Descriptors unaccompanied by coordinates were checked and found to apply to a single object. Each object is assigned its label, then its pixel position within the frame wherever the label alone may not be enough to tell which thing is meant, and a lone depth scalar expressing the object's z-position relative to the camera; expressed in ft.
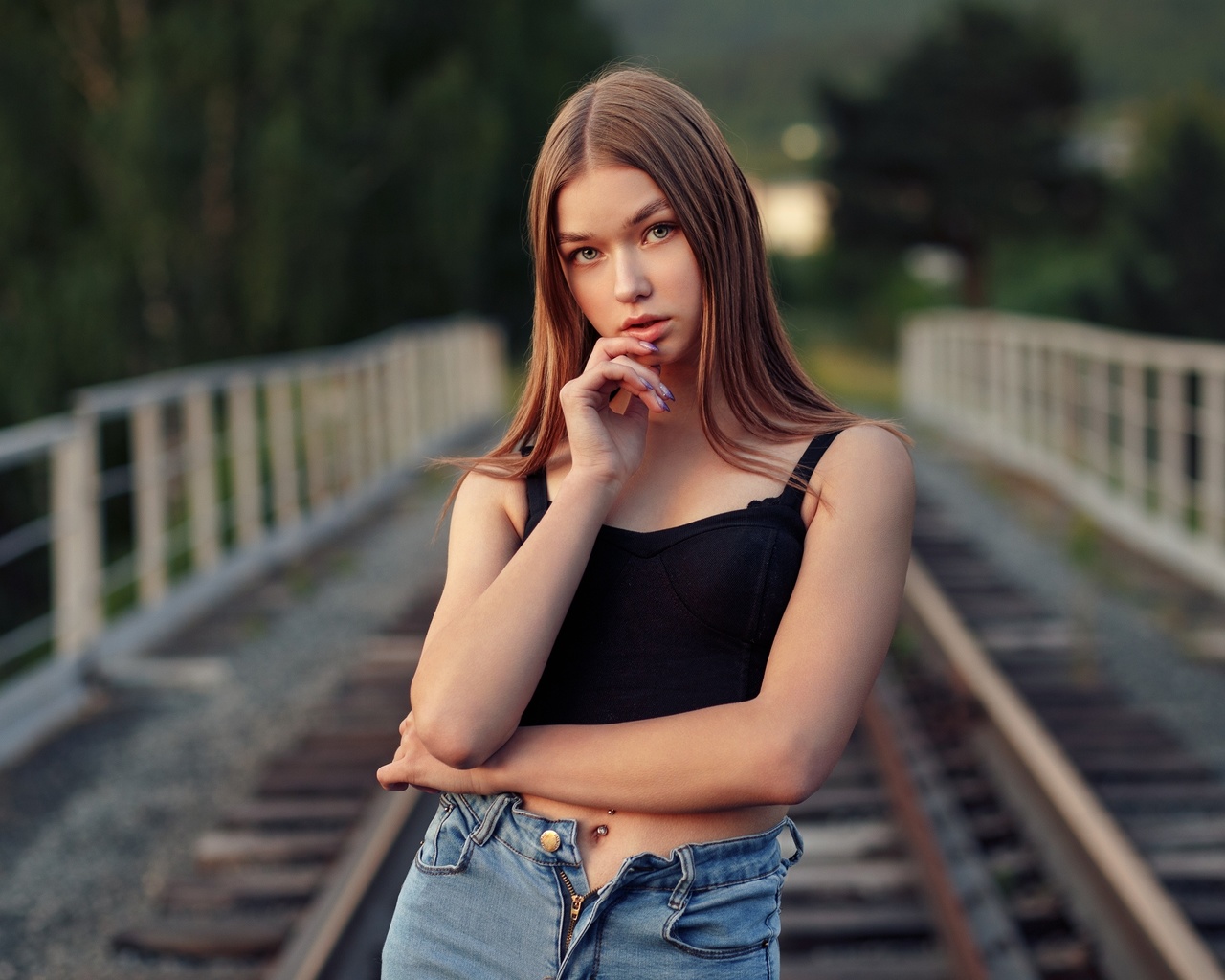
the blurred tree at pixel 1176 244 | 111.34
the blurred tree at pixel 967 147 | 154.40
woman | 5.09
